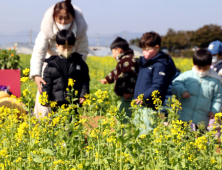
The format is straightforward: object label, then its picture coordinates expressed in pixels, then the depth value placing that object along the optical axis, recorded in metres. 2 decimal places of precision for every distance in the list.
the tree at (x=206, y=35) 50.81
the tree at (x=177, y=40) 56.68
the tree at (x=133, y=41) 70.50
